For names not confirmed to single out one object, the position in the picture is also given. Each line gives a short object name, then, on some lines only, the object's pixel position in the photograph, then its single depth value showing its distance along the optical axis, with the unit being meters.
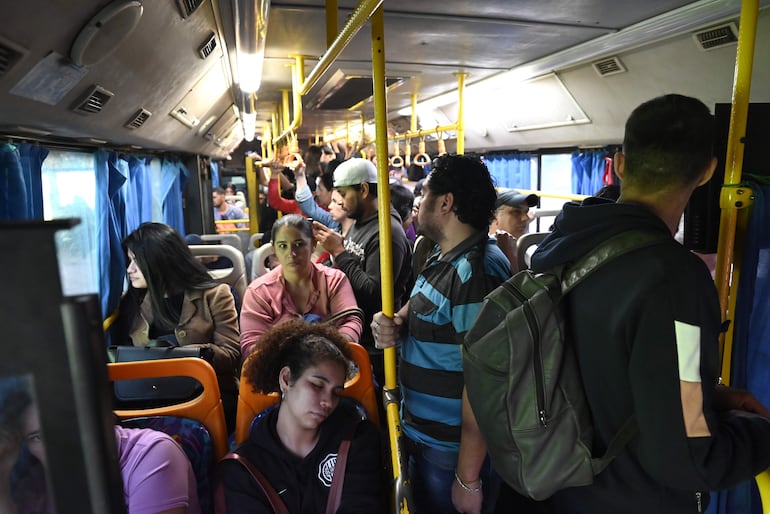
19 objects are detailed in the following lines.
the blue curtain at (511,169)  7.76
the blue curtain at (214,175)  10.59
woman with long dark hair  2.77
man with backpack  1.06
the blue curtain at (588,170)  6.10
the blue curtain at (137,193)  4.36
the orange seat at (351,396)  2.16
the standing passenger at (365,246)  2.93
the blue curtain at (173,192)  5.93
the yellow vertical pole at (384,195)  1.66
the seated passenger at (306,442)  1.81
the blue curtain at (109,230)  3.44
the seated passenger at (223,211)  9.70
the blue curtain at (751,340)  1.57
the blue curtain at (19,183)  2.21
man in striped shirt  1.73
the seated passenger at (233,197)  13.04
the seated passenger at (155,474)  1.52
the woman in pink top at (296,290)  2.78
